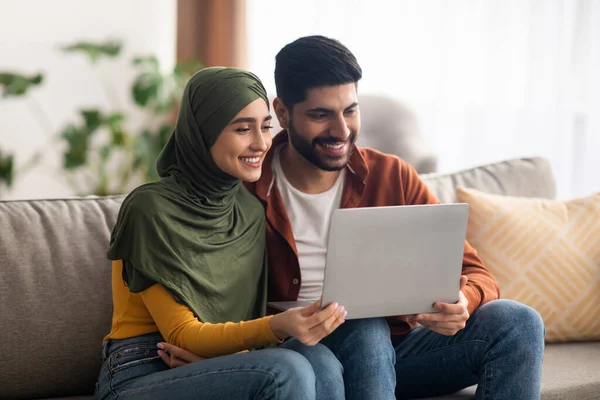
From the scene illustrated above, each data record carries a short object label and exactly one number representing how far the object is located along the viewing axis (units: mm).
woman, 3117
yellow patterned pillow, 3896
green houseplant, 5706
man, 3308
